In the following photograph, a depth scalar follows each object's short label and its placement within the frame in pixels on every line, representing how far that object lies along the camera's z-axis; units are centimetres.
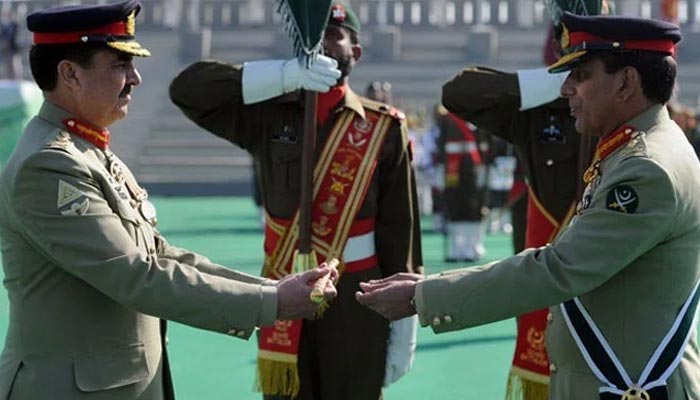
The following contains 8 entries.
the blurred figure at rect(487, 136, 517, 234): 2811
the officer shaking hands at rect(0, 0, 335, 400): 700
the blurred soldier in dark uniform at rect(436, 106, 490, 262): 2583
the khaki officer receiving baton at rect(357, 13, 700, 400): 698
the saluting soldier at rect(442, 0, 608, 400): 1030
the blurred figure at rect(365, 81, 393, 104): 2523
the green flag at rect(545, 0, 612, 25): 990
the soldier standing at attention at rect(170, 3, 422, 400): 1004
